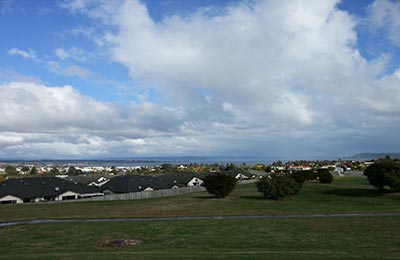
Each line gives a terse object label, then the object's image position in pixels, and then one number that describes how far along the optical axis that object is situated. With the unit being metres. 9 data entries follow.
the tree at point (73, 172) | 145.74
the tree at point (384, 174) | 50.98
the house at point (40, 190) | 65.06
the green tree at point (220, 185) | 56.41
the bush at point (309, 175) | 72.82
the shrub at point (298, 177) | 60.94
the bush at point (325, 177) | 72.64
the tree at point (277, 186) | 52.09
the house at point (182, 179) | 90.37
